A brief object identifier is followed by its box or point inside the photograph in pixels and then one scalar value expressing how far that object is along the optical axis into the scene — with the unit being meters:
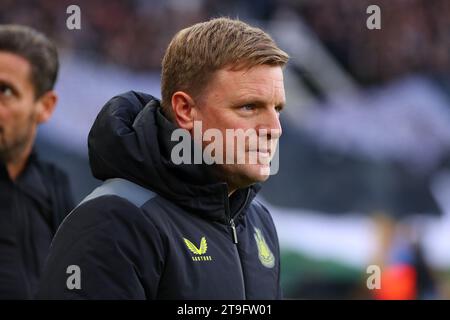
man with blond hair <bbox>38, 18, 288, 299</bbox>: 4.16
